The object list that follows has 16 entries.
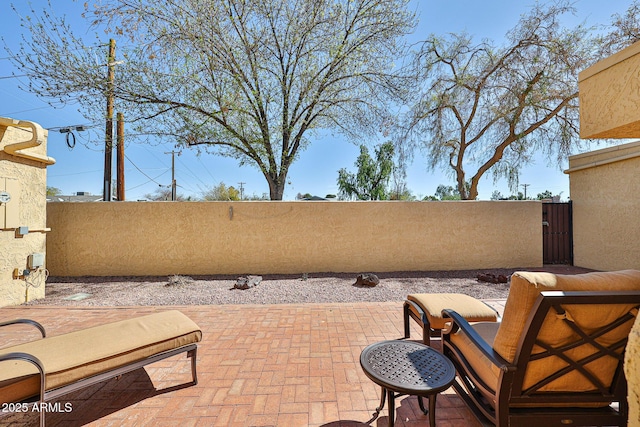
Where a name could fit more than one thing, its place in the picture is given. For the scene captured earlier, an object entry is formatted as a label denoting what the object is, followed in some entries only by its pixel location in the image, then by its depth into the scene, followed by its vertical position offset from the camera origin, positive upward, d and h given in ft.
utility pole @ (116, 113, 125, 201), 29.38 +6.83
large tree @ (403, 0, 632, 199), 30.63 +14.94
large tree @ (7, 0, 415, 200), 26.21 +15.28
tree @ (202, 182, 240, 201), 108.08 +10.25
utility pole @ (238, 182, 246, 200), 134.21 +15.34
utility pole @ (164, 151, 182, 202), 86.99 +12.95
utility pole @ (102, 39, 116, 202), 26.96 +9.14
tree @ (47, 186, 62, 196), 104.58 +10.34
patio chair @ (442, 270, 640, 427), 5.25 -2.68
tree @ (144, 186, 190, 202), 123.44 +11.18
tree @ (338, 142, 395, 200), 80.84 +12.59
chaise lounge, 6.31 -3.59
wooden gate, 28.66 -1.55
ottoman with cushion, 9.94 -3.40
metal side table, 5.72 -3.45
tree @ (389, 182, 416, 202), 60.93 +6.34
